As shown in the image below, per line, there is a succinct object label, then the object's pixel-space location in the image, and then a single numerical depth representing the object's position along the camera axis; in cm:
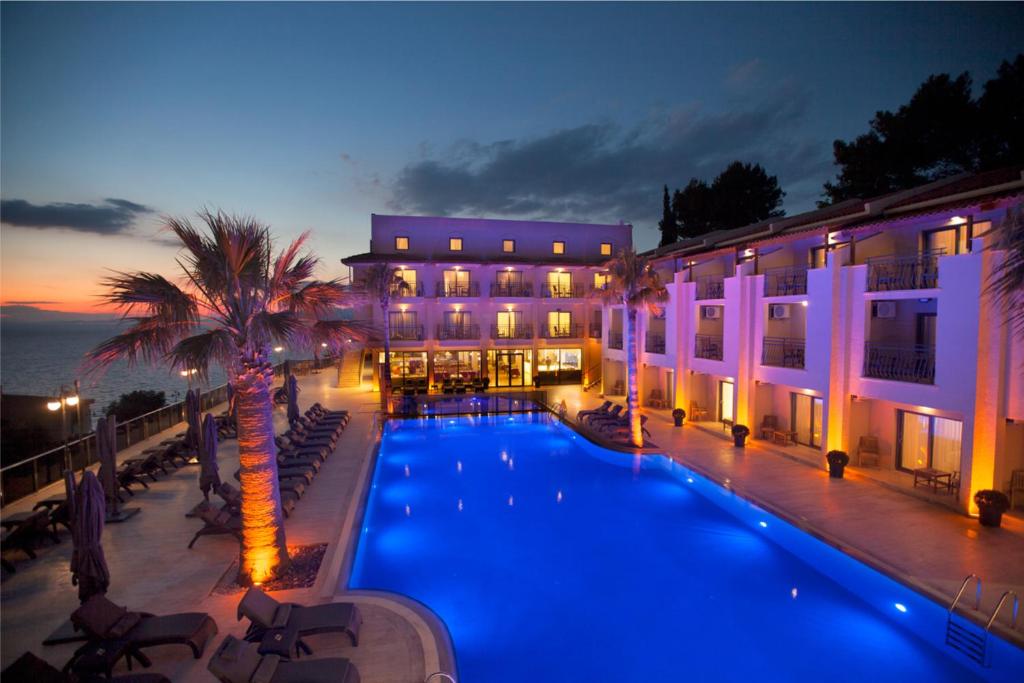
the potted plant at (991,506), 1063
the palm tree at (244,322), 748
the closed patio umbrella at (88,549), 713
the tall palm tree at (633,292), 1811
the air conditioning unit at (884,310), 1493
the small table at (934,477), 1260
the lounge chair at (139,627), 659
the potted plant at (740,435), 1773
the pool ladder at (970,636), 700
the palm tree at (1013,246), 722
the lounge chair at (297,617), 687
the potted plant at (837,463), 1409
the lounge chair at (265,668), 575
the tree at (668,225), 4753
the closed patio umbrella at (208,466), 1195
